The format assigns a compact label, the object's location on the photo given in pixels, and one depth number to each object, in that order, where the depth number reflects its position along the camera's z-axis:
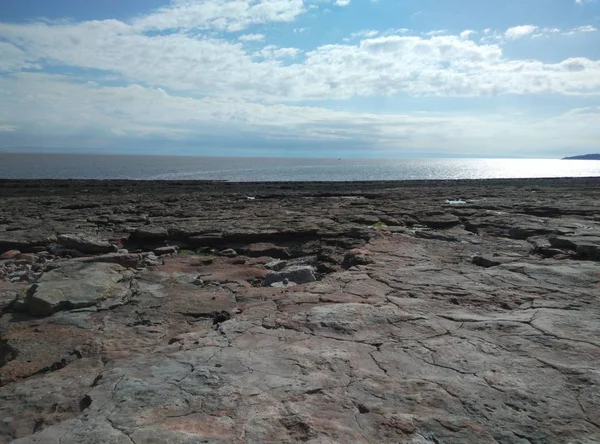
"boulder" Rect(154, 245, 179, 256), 8.87
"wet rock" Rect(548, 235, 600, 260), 7.63
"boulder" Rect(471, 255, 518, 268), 7.12
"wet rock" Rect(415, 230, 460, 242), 9.52
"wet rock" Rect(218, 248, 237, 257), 8.83
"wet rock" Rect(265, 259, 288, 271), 7.93
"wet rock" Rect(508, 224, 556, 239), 9.84
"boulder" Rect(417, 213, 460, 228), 12.20
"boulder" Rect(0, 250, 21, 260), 8.73
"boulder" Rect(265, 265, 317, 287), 6.63
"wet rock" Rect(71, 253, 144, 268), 7.16
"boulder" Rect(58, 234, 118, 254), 8.77
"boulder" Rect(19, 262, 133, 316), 5.16
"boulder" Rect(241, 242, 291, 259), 9.01
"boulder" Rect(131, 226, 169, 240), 10.05
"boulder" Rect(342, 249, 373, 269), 7.25
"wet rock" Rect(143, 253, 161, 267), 7.81
